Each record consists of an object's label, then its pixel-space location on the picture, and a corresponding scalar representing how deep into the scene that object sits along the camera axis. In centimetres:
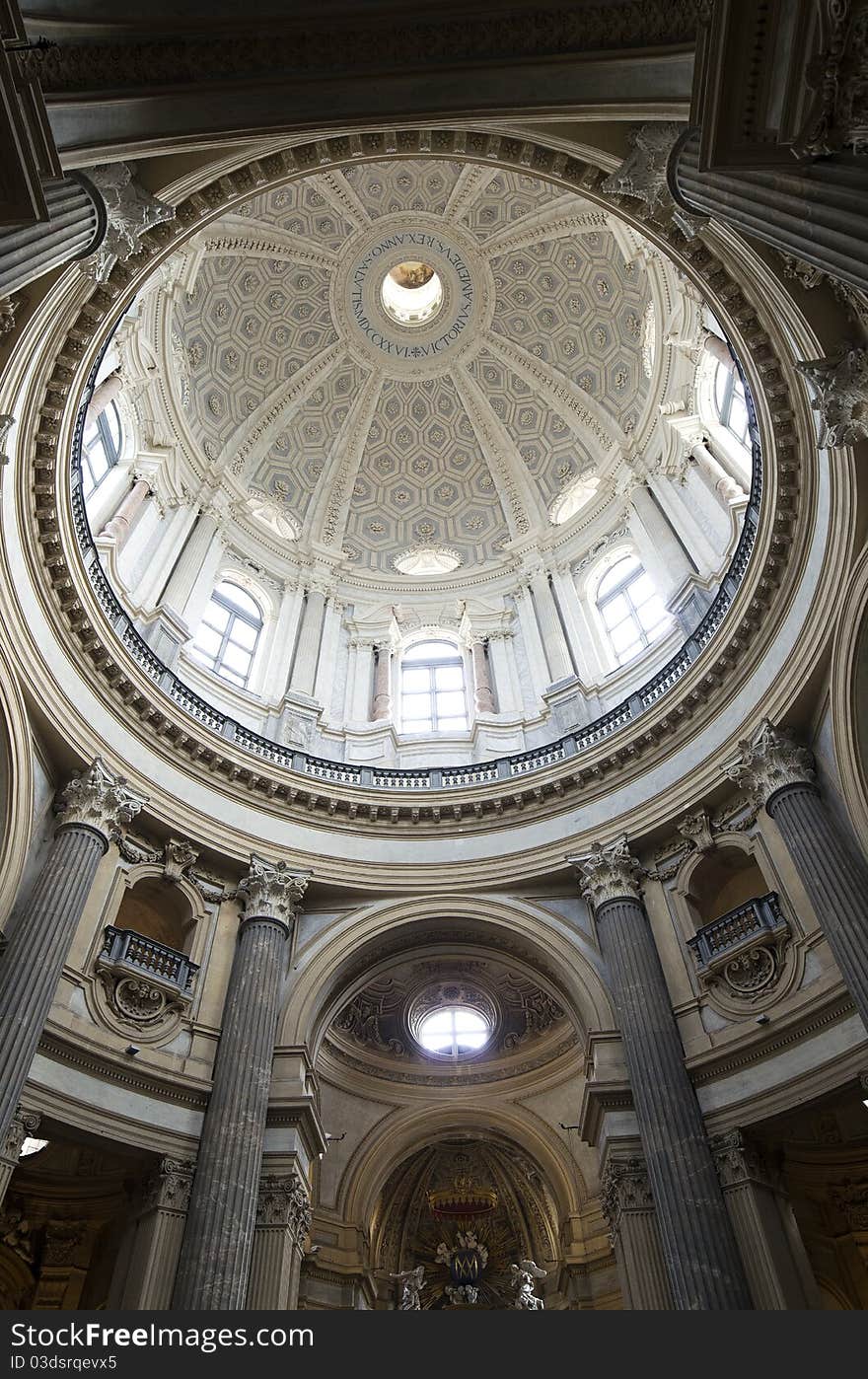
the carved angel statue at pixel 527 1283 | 1748
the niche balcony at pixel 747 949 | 1338
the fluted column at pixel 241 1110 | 1117
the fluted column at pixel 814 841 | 1145
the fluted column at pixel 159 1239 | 1116
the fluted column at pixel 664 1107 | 1093
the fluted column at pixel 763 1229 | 1087
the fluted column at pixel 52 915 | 1102
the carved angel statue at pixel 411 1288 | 1823
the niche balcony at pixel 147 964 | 1366
